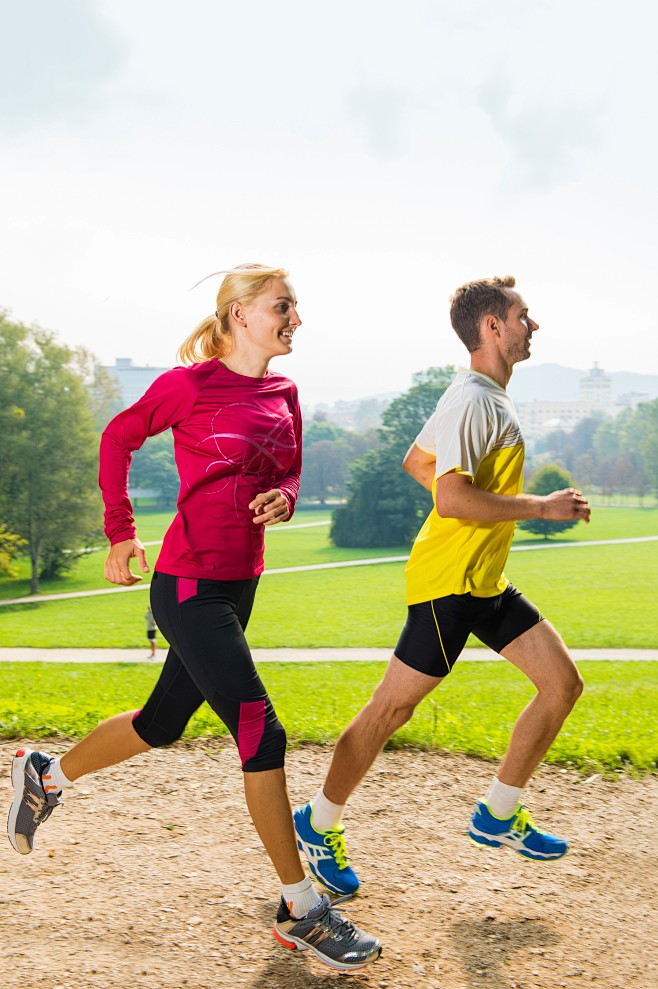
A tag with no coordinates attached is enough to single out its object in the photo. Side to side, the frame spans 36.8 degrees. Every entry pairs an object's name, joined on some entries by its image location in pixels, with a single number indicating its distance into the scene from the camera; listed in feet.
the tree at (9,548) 128.36
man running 10.69
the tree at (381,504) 210.59
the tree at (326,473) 329.31
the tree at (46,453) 155.63
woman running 9.59
